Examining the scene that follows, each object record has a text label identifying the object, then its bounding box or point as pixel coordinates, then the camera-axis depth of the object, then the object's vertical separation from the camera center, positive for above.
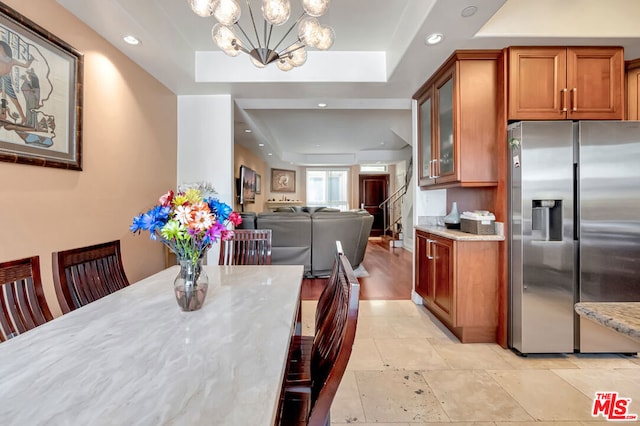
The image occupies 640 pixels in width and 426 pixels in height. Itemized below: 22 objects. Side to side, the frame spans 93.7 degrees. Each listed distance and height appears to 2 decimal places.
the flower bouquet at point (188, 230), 1.12 -0.07
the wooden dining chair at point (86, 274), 1.35 -0.32
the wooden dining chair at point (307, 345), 1.14 -0.65
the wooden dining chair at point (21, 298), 1.09 -0.34
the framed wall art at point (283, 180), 9.99 +1.07
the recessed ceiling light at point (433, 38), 2.23 +1.32
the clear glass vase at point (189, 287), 1.18 -0.30
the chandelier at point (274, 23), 1.60 +1.08
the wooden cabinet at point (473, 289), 2.43 -0.62
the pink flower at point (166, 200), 1.18 +0.04
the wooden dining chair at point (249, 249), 2.27 -0.28
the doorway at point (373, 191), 9.91 +0.72
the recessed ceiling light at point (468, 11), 1.92 +1.32
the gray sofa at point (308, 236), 4.41 -0.35
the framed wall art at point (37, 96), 1.63 +0.70
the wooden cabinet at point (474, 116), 2.48 +0.81
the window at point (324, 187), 10.64 +0.90
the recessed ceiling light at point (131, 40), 2.35 +1.36
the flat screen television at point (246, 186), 6.35 +0.59
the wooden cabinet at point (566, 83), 2.33 +1.02
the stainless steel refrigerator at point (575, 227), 2.17 -0.09
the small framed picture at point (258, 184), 8.09 +0.78
